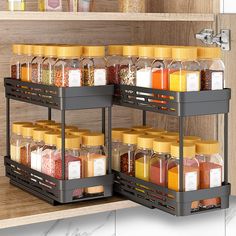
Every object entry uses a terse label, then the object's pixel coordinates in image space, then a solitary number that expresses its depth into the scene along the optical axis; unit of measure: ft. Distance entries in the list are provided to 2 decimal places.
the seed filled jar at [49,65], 5.65
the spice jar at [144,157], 5.66
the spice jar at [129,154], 5.81
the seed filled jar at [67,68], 5.52
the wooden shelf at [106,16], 5.41
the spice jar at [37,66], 5.77
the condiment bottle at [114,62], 5.86
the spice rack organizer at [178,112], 5.34
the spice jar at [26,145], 5.98
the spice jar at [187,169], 5.39
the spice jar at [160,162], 5.51
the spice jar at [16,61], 6.01
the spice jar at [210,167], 5.47
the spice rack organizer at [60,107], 5.50
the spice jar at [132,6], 6.10
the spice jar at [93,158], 5.69
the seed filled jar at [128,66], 5.73
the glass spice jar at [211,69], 5.43
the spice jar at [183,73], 5.35
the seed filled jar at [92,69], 5.63
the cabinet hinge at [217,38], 5.88
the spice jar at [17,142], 6.09
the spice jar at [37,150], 5.85
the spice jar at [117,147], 5.92
